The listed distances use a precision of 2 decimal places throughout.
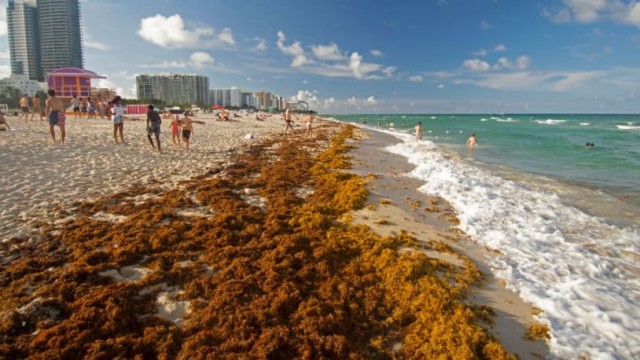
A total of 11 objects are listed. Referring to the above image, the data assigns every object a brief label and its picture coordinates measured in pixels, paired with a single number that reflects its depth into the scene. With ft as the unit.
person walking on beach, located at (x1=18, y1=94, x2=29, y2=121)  67.72
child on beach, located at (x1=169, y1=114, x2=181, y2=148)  43.60
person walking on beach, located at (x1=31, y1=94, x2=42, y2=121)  63.77
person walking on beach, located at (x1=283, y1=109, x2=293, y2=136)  79.73
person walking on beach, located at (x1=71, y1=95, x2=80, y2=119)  87.13
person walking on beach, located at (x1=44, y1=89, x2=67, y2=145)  36.55
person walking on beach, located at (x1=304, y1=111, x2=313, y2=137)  73.42
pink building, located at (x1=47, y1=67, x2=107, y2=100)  105.09
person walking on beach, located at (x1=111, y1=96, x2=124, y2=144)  41.27
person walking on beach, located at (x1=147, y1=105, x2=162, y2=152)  38.63
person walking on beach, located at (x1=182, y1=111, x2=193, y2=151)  41.00
